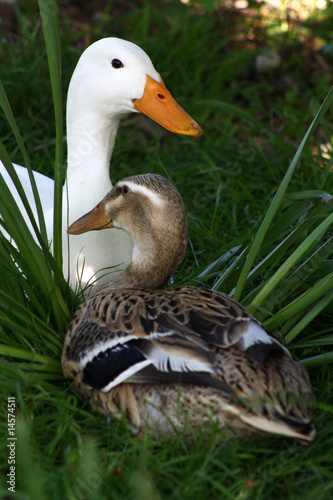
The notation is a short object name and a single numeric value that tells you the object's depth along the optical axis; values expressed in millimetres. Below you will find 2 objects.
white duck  5258
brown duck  3723
